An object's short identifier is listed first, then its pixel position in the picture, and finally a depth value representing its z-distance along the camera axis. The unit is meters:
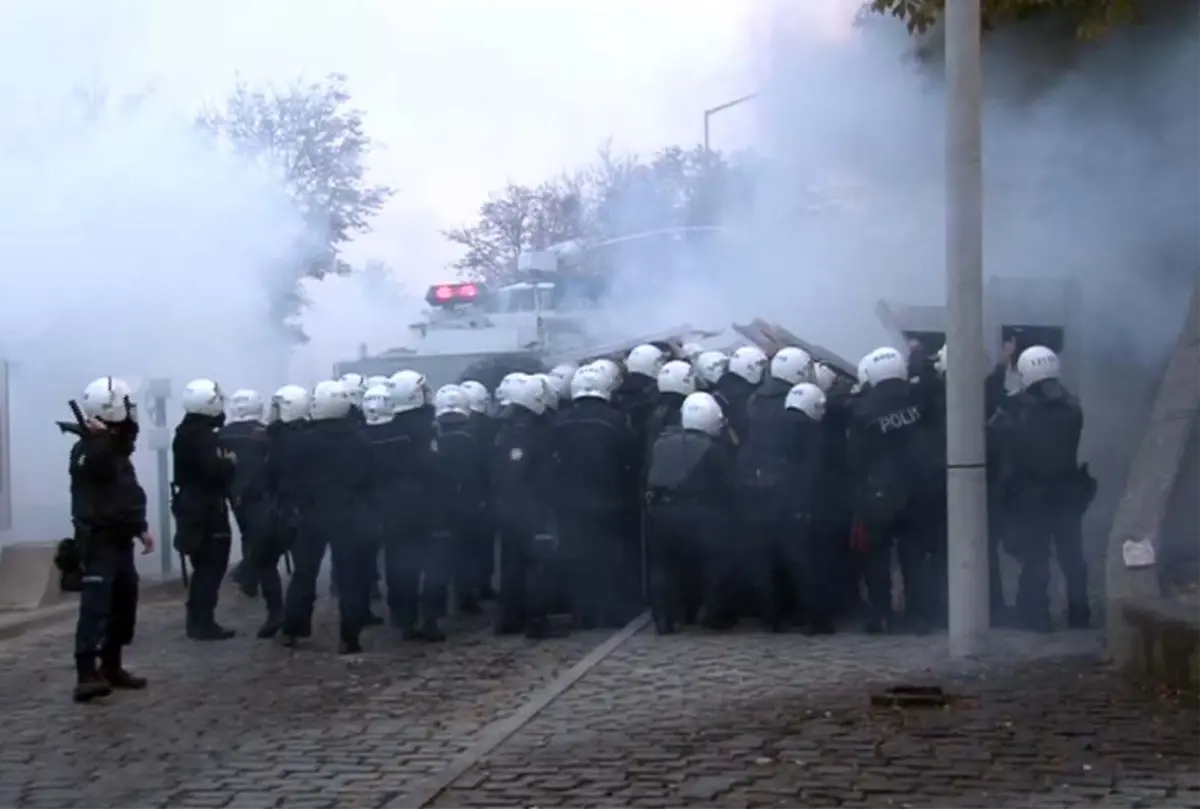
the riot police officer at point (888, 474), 9.67
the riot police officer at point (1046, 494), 9.44
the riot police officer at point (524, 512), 10.22
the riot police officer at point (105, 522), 8.55
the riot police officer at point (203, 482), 10.39
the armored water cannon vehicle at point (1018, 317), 12.82
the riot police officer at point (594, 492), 10.27
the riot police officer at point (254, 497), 10.84
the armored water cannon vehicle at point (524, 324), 14.69
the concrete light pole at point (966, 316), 8.52
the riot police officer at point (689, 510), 9.86
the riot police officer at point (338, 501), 9.84
